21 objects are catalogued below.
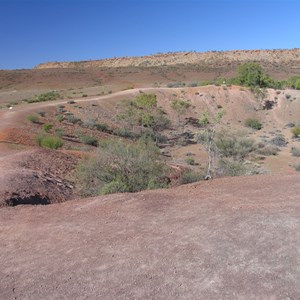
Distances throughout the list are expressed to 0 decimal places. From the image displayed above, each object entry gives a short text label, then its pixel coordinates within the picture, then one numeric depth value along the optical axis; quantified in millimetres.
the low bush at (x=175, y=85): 53476
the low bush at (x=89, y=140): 27300
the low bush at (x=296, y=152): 28857
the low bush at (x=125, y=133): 33310
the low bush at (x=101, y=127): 33431
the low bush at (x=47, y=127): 28258
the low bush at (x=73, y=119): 33164
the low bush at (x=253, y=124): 40560
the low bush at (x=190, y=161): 25718
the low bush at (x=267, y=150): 29757
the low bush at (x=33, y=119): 29514
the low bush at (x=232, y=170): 17178
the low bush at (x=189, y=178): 15865
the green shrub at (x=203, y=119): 33183
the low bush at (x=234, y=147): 26643
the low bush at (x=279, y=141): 33358
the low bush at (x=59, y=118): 32482
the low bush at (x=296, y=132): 36521
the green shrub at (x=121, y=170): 14270
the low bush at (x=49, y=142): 23395
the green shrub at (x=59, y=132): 27949
